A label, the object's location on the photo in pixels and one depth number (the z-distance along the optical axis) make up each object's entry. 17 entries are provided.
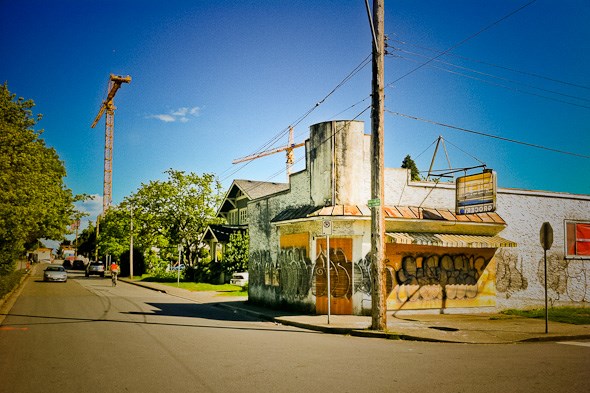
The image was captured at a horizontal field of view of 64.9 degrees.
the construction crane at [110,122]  91.19
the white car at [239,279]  33.69
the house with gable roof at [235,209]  39.84
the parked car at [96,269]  51.22
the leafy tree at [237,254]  35.50
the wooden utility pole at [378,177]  12.20
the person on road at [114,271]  33.68
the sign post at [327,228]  13.70
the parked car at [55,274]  36.47
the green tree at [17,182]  21.09
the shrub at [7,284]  19.99
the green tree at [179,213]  41.00
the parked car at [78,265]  76.69
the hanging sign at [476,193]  15.25
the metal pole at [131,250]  44.13
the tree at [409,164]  51.25
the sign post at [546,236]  12.56
